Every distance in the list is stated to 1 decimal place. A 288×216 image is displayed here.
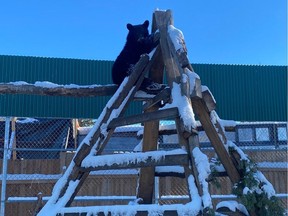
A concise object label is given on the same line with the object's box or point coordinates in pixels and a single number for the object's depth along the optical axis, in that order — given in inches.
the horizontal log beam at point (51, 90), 131.4
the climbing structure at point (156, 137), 87.0
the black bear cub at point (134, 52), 127.6
